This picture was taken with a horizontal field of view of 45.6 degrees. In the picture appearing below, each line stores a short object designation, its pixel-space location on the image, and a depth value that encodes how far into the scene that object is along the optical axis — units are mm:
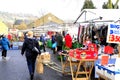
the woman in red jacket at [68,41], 8713
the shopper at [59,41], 9216
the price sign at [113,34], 4043
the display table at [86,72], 4540
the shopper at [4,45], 8662
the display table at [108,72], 3331
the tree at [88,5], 19489
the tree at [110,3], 13920
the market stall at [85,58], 4521
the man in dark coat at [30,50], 4904
